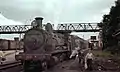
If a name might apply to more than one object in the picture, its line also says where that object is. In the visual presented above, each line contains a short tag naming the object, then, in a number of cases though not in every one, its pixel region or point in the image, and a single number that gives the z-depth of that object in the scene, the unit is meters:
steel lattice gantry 33.05
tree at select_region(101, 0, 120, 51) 18.58
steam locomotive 8.08
